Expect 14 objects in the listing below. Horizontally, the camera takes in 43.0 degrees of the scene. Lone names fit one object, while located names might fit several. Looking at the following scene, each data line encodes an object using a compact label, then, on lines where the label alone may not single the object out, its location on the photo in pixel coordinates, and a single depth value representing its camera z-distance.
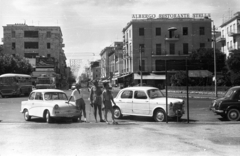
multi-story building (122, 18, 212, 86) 61.66
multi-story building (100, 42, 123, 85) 77.66
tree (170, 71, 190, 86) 50.19
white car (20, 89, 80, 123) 13.38
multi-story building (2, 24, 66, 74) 78.50
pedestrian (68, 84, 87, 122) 13.76
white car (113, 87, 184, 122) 13.45
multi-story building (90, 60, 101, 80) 156.62
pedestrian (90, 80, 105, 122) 13.50
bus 37.53
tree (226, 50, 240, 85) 47.81
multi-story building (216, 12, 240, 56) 58.41
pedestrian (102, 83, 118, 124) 13.02
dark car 13.98
